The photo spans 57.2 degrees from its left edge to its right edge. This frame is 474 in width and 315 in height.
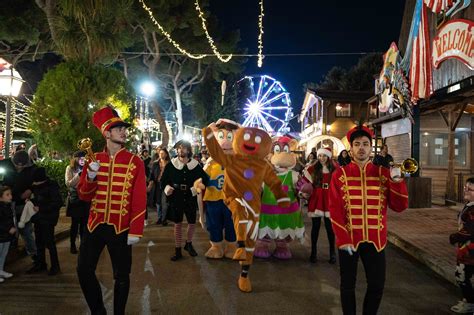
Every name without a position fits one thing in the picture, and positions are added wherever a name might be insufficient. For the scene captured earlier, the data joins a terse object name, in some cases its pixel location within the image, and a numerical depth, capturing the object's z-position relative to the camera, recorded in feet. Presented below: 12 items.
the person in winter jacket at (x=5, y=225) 18.15
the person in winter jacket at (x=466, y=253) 15.19
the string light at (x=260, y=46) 54.21
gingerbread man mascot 18.20
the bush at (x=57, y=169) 37.63
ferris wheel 105.40
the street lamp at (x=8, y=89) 28.30
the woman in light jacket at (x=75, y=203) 22.21
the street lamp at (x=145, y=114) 84.99
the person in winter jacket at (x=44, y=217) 19.57
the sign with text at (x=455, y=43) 31.45
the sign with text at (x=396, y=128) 51.49
